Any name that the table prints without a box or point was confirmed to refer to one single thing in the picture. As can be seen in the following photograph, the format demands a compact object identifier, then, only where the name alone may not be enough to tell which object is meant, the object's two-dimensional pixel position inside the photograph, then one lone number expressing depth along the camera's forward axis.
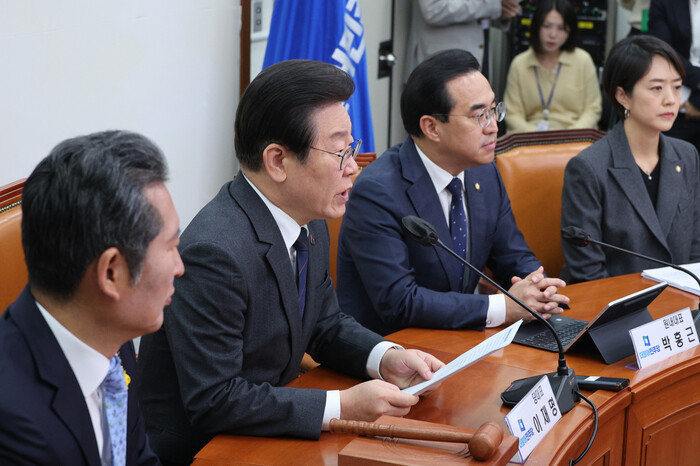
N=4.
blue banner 3.49
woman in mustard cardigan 4.84
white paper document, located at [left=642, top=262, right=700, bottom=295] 2.41
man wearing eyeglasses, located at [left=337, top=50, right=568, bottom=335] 2.19
